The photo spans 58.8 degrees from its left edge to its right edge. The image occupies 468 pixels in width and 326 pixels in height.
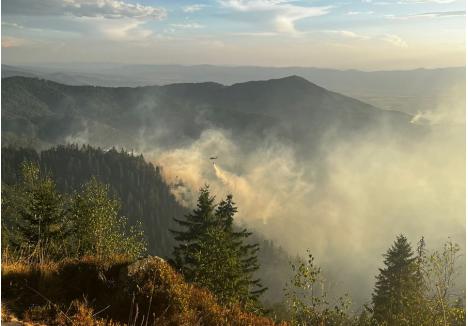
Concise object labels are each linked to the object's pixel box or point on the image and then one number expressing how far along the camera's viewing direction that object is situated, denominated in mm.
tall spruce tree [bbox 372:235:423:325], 35688
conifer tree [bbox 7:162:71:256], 32188
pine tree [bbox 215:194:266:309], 27272
